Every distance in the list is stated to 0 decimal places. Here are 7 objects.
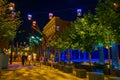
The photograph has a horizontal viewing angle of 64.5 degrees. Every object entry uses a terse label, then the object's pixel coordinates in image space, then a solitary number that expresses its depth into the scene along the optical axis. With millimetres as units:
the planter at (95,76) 5680
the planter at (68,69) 9401
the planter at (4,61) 11196
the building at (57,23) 34290
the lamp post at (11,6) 8347
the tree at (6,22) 7725
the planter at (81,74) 7443
